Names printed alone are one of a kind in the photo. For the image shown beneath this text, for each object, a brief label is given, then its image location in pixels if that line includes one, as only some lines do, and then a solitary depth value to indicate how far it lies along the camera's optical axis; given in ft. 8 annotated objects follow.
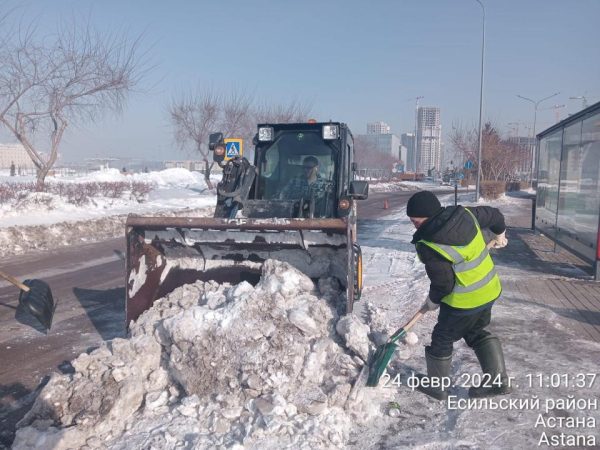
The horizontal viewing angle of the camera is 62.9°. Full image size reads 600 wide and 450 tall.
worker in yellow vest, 11.84
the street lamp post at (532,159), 179.75
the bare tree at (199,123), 91.50
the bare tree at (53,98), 50.29
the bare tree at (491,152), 115.75
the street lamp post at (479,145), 80.08
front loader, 15.90
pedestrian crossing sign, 37.33
